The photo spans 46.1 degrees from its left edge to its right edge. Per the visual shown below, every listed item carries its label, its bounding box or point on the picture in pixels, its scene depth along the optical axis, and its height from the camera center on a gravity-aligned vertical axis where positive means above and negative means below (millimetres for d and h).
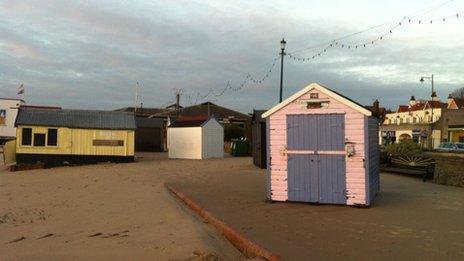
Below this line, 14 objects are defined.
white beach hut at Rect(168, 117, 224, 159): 38750 +712
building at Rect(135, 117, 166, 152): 51438 +1308
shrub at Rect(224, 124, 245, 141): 59062 +1867
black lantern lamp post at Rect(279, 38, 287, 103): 29427 +4956
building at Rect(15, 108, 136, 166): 32188 +745
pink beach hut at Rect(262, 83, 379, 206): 12086 +13
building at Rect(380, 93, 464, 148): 63062 +3277
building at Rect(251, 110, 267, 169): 26266 +501
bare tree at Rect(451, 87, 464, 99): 109312 +11863
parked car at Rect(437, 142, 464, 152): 34466 +329
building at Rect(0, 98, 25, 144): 68688 +4223
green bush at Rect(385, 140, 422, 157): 23594 +36
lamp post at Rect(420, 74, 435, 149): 58072 +2797
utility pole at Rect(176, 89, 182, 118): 65750 +5547
